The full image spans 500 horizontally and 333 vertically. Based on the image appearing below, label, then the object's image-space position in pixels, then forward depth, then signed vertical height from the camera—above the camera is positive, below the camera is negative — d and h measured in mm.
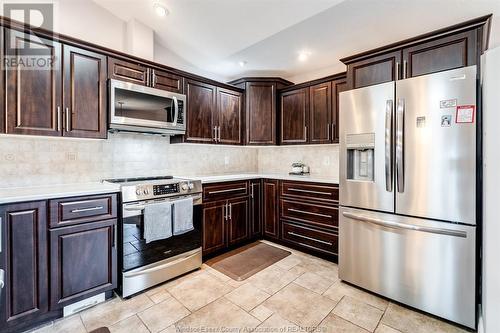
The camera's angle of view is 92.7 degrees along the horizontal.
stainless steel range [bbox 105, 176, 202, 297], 2121 -761
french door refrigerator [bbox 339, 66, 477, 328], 1738 -207
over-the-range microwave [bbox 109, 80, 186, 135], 2350 +602
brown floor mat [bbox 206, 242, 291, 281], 2625 -1152
